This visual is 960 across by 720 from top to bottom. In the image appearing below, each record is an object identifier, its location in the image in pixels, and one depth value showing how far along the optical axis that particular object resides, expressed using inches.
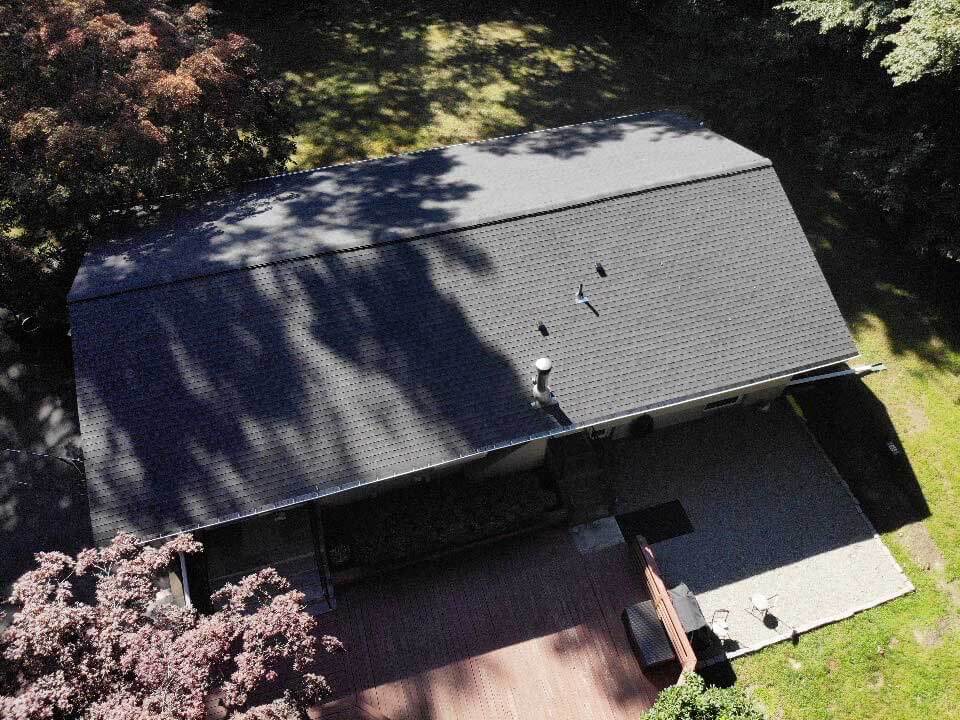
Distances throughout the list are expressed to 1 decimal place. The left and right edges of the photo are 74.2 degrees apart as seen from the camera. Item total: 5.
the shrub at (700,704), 453.7
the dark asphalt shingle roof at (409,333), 508.4
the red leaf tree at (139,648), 364.5
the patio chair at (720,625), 549.6
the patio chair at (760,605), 552.1
